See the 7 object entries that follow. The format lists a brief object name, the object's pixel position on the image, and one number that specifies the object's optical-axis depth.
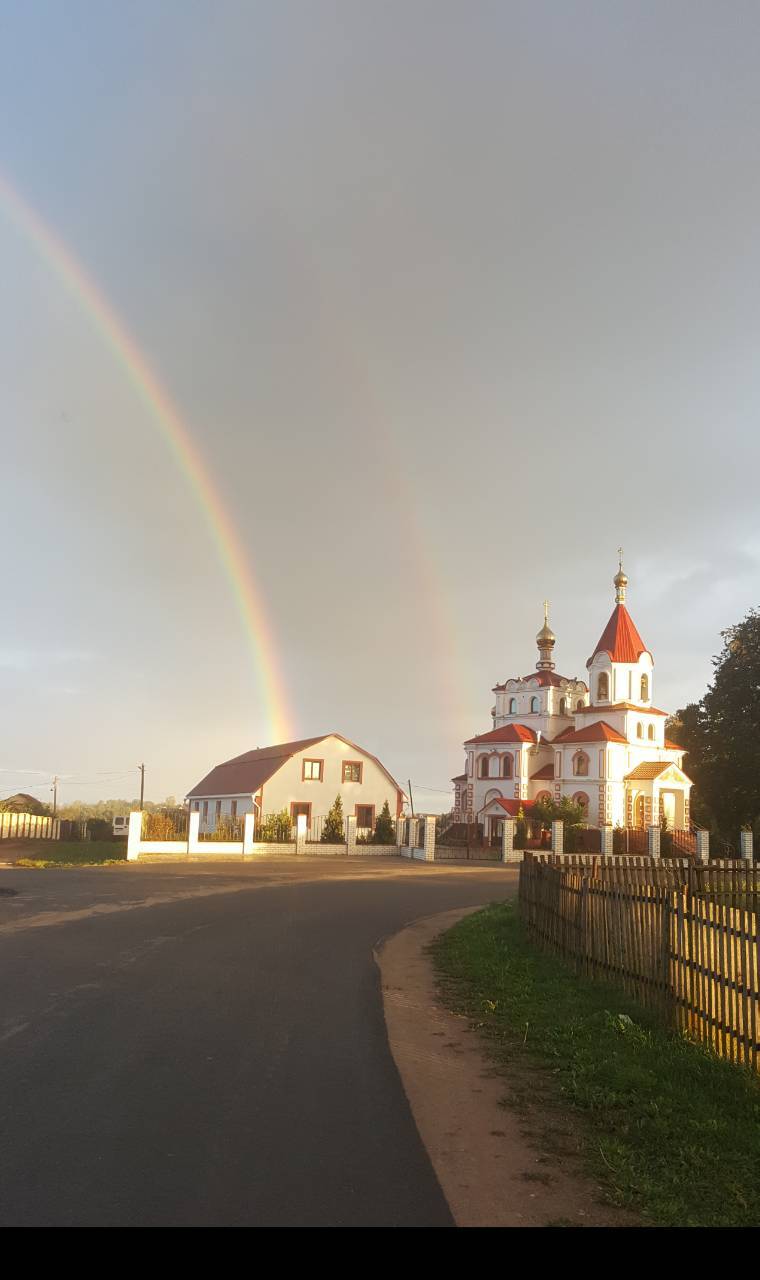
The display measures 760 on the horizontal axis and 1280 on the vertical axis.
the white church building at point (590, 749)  62.75
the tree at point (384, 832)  50.72
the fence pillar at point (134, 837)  35.91
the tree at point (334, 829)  49.00
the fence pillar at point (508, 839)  47.81
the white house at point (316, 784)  54.88
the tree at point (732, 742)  59.12
